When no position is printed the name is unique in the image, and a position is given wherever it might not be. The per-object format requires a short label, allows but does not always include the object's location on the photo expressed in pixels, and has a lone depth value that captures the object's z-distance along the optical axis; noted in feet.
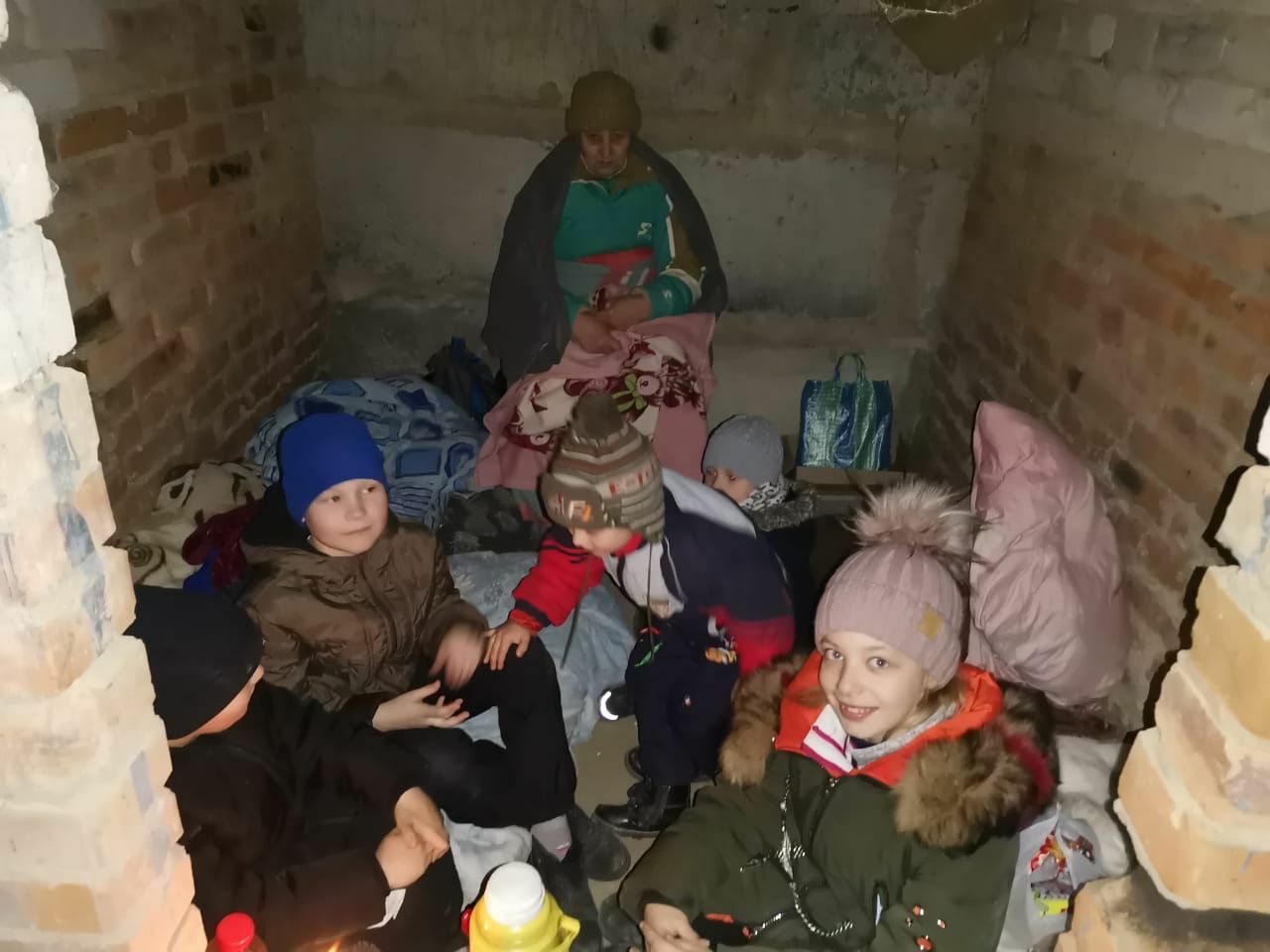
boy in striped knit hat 6.13
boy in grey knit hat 8.85
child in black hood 4.59
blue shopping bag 12.00
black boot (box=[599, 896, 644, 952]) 6.23
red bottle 4.14
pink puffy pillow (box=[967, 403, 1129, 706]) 7.09
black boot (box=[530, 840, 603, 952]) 6.43
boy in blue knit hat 6.38
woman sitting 10.34
